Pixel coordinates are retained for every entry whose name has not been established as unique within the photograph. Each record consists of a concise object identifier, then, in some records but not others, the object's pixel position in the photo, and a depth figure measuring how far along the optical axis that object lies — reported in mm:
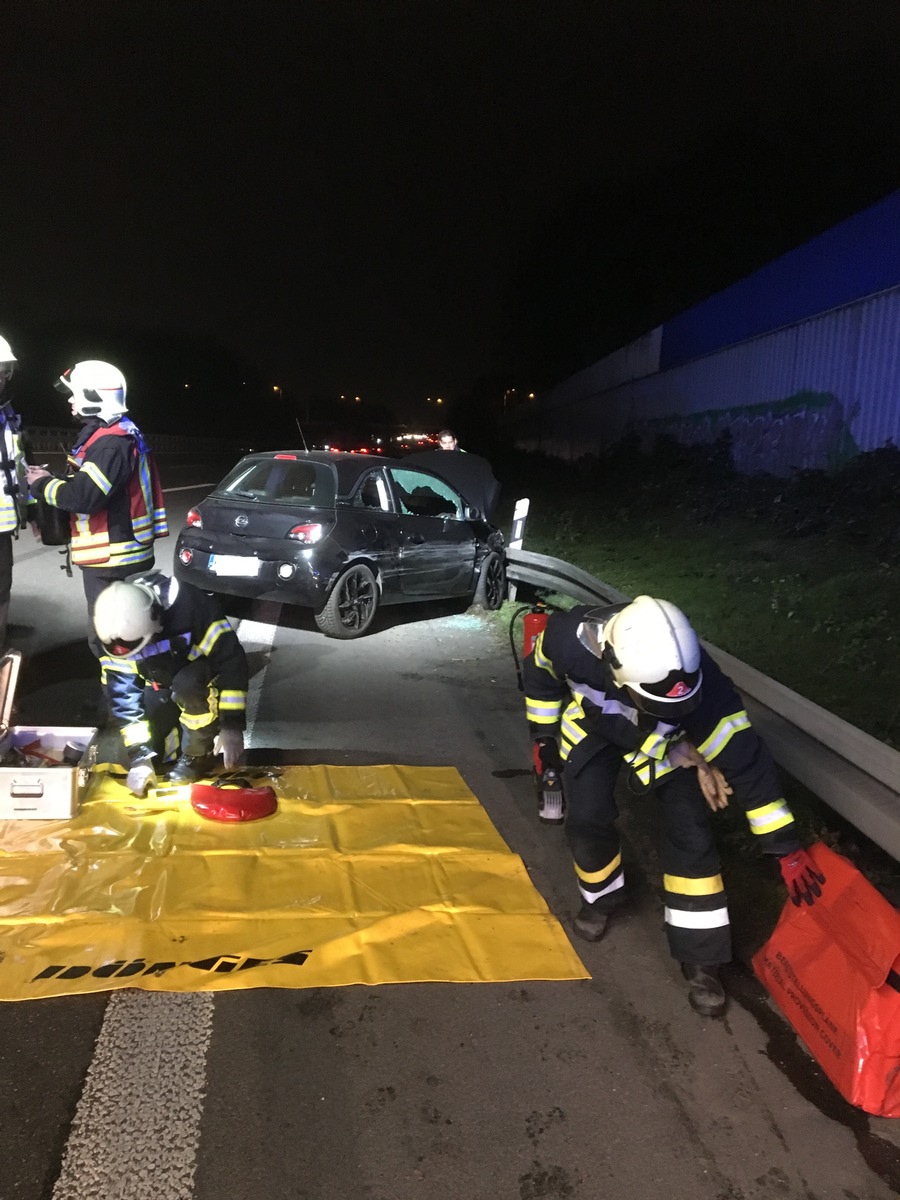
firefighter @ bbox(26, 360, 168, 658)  4699
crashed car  7484
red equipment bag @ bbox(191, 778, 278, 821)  4066
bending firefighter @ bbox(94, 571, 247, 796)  4008
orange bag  2451
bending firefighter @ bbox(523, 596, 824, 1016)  2900
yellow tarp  3049
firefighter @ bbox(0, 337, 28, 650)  4910
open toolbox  3891
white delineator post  10406
